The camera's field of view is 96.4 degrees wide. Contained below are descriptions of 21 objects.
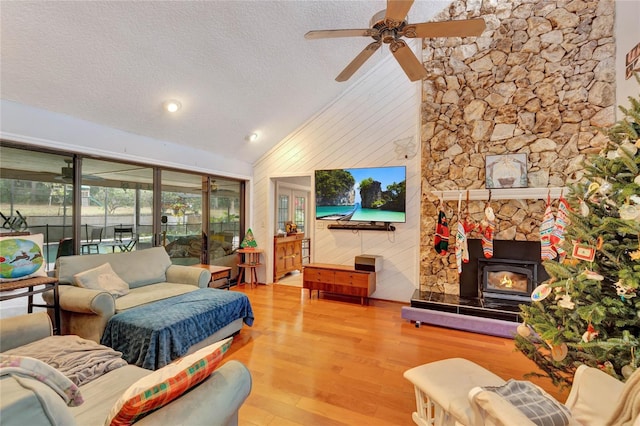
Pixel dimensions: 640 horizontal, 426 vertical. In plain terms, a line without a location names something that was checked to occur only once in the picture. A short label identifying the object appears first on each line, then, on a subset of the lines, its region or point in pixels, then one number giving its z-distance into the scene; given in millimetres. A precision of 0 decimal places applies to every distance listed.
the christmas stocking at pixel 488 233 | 3625
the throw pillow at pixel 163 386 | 974
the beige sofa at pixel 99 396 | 729
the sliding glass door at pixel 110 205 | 2824
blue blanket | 2252
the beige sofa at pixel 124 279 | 2418
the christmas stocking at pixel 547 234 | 3289
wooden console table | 4199
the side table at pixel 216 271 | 4257
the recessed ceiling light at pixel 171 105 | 3391
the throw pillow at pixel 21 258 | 2242
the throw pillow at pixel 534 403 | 1214
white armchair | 1060
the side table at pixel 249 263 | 5199
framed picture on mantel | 3678
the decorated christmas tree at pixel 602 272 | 1446
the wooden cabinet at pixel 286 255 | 5559
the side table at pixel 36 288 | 2230
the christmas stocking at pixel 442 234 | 3900
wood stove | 3557
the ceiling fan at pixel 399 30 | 2032
